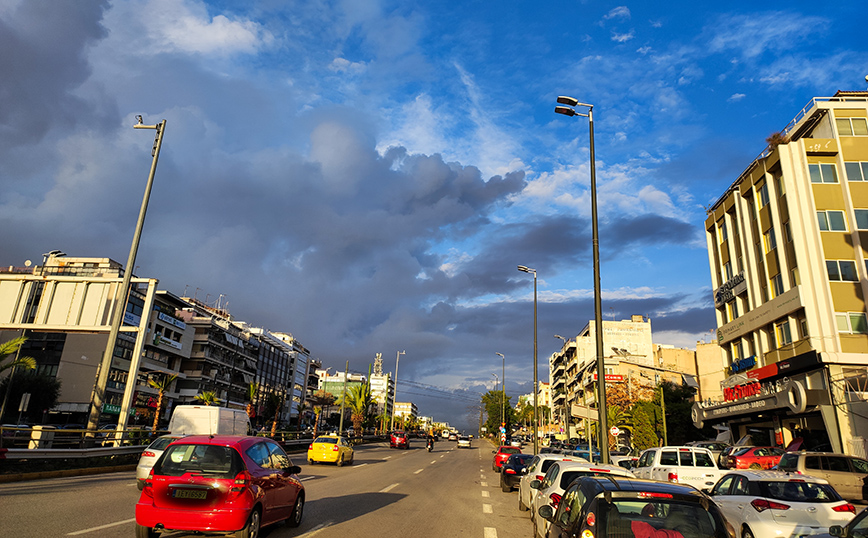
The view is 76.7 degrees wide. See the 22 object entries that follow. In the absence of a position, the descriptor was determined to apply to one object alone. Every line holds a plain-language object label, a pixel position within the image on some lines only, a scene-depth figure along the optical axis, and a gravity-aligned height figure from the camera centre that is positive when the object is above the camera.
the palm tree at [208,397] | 51.05 +2.49
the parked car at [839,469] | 14.02 -0.40
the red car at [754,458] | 21.28 -0.29
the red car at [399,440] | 59.31 -0.68
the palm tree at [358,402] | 62.91 +3.35
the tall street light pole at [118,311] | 19.86 +3.97
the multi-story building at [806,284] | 28.02 +9.26
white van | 20.33 +0.15
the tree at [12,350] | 21.05 +2.35
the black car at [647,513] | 5.02 -0.61
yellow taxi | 27.08 -0.96
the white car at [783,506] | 8.48 -0.85
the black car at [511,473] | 19.53 -1.18
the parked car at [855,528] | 5.82 -0.76
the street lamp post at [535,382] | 34.17 +3.82
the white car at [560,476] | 9.36 -0.63
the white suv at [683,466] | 17.14 -0.61
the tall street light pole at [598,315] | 13.56 +3.26
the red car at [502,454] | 26.40 -0.74
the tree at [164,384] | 39.88 +2.84
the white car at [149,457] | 13.09 -0.80
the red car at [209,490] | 7.57 -0.90
